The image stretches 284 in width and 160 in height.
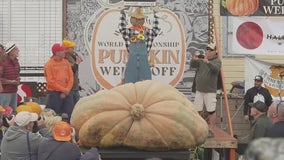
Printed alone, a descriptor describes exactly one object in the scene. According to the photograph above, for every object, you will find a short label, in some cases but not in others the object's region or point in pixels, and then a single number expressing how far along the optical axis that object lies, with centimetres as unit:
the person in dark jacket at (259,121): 810
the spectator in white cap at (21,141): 680
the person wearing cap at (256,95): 1234
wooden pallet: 920
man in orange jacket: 1059
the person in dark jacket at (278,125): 672
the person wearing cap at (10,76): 1095
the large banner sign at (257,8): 1313
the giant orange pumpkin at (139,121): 686
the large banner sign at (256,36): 1319
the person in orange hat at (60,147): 628
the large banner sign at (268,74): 1297
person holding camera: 1070
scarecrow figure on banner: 980
